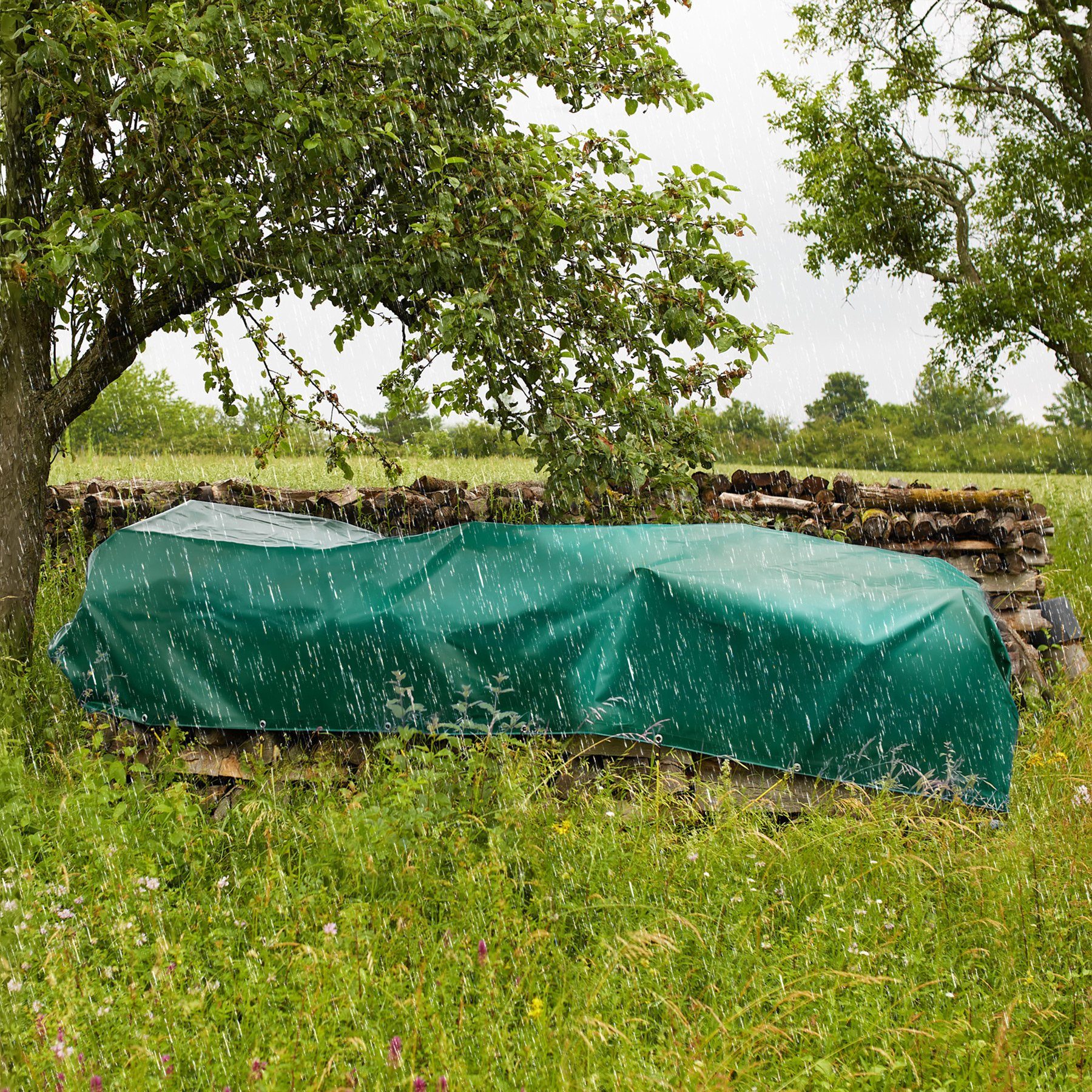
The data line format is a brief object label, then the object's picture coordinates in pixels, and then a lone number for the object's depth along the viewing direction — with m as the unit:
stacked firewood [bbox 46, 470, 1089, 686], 7.38
